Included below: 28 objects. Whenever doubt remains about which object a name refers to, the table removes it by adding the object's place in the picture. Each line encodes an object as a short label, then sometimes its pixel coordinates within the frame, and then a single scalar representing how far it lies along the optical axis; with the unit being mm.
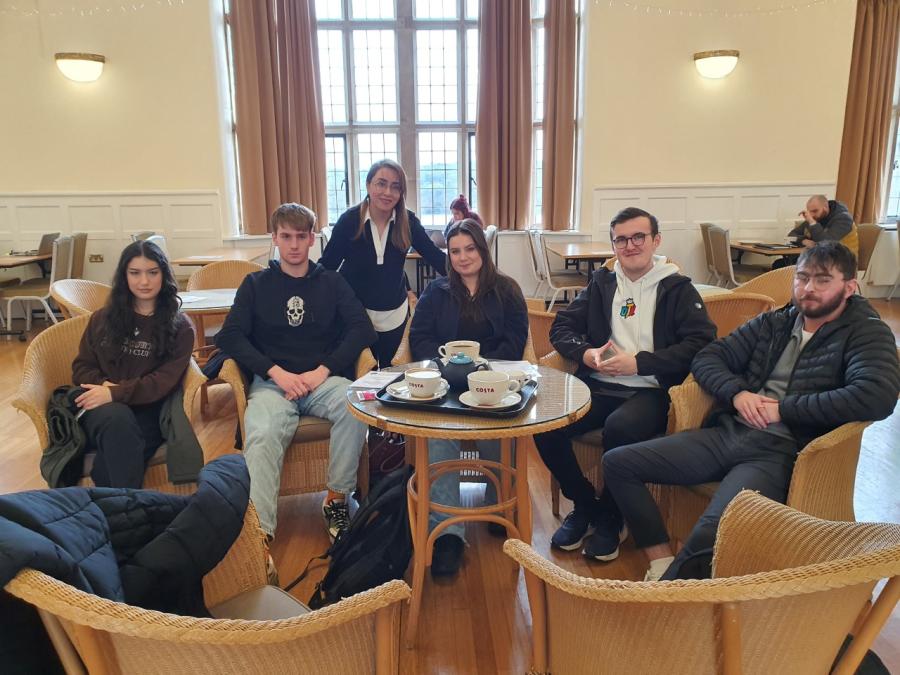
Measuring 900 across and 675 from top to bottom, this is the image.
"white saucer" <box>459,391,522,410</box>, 1505
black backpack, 1714
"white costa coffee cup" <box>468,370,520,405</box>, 1485
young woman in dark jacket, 2164
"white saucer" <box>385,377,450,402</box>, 1575
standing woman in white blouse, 2568
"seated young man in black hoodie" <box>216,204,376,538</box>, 2053
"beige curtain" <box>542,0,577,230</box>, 5828
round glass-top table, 1441
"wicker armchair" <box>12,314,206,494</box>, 1881
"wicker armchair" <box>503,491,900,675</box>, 724
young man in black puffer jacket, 1564
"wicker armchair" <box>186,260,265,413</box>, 3574
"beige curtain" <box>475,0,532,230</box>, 5809
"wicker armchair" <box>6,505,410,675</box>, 687
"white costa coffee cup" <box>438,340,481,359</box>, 1786
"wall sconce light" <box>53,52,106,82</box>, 5402
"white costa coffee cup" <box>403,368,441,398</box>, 1554
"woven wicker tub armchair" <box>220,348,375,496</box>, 2113
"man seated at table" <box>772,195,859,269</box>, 5191
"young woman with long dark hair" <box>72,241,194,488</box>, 1894
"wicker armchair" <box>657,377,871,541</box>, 1540
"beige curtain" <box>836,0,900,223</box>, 6117
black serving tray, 1488
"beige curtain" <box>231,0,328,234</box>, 5656
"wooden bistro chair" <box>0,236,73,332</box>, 4971
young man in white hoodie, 1997
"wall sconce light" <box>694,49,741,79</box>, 5629
